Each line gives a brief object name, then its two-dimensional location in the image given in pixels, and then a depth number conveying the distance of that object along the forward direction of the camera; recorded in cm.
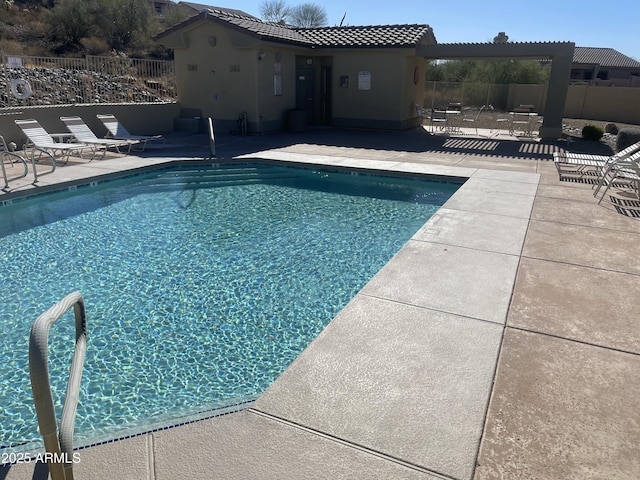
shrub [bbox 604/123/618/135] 1948
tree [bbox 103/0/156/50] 3281
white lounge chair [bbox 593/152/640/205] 835
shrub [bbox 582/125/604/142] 1648
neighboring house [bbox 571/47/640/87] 4662
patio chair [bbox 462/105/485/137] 2154
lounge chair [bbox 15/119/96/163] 1102
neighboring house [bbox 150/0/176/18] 6216
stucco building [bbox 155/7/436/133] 1606
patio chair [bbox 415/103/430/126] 1945
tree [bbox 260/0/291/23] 5781
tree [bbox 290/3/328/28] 5825
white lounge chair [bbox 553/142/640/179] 983
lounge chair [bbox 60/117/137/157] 1222
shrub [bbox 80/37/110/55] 3068
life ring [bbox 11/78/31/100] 1237
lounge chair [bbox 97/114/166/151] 1354
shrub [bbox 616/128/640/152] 1338
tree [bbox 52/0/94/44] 3052
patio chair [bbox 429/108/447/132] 1847
